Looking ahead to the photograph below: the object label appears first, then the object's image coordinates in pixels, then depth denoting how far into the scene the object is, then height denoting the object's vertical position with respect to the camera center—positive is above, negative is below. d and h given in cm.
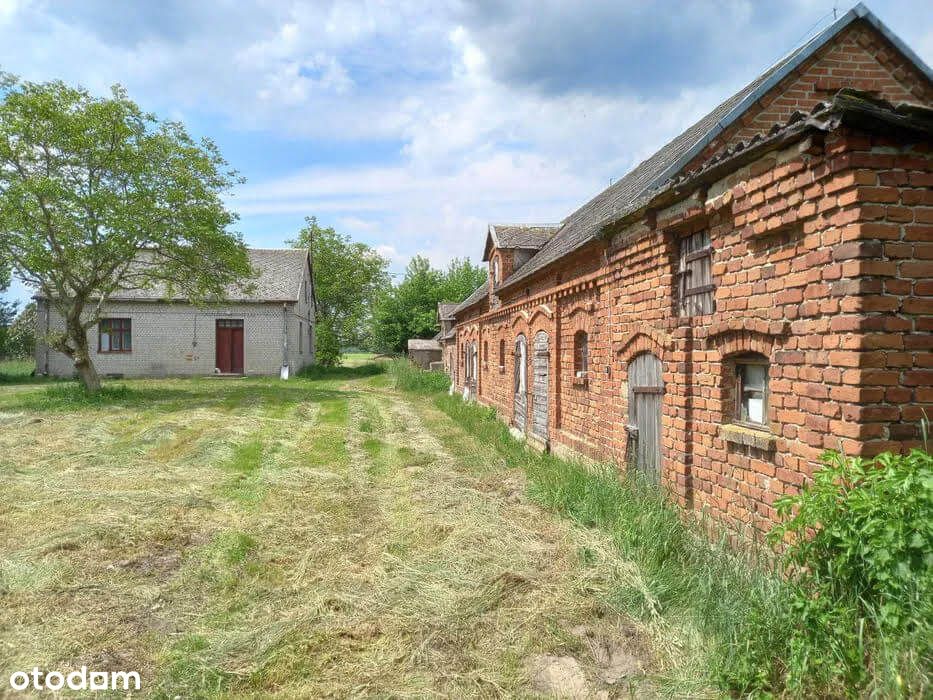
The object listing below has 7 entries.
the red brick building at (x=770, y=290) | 365 +46
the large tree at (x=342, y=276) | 4909 +597
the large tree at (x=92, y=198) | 1520 +412
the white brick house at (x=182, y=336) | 2711 +36
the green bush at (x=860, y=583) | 270 -130
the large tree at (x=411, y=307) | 5119 +335
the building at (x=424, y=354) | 3794 -76
